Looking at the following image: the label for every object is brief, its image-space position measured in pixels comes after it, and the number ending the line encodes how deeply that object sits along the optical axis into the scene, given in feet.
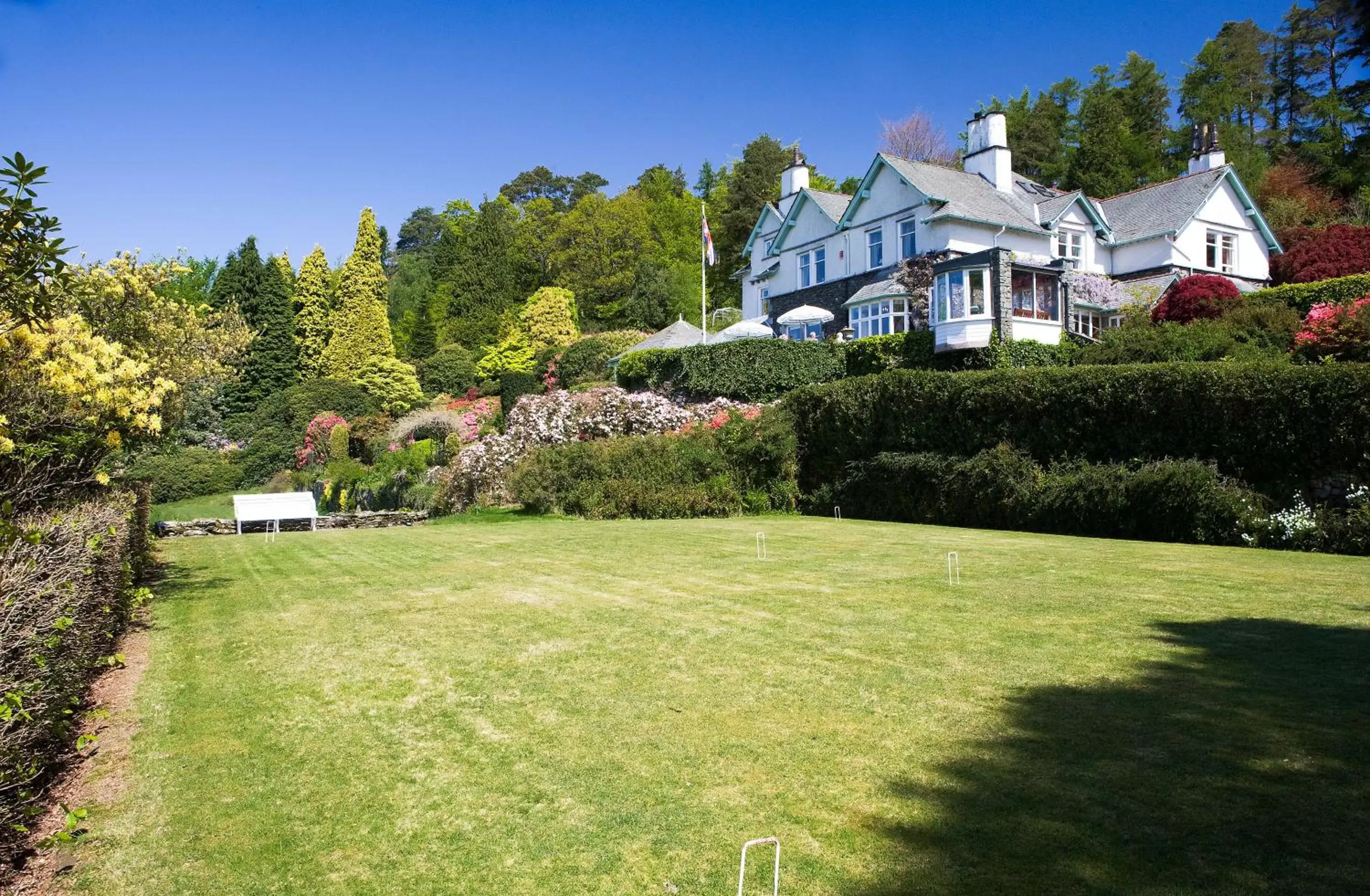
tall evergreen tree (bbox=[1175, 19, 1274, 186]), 163.22
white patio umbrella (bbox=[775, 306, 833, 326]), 115.44
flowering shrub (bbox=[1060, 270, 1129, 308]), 108.37
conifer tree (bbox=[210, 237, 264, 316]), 157.99
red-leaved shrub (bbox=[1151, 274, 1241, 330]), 84.58
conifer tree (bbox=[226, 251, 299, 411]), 152.56
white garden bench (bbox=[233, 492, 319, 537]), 71.36
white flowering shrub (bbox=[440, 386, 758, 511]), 85.61
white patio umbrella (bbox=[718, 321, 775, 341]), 114.73
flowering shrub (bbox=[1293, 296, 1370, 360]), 60.18
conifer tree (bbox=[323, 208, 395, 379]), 161.27
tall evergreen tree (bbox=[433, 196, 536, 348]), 178.09
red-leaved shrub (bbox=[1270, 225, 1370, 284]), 96.02
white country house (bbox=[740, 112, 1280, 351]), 109.29
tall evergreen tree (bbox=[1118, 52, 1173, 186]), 167.12
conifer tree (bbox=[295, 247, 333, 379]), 164.55
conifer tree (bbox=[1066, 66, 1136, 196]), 154.61
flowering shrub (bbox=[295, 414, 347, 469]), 130.21
